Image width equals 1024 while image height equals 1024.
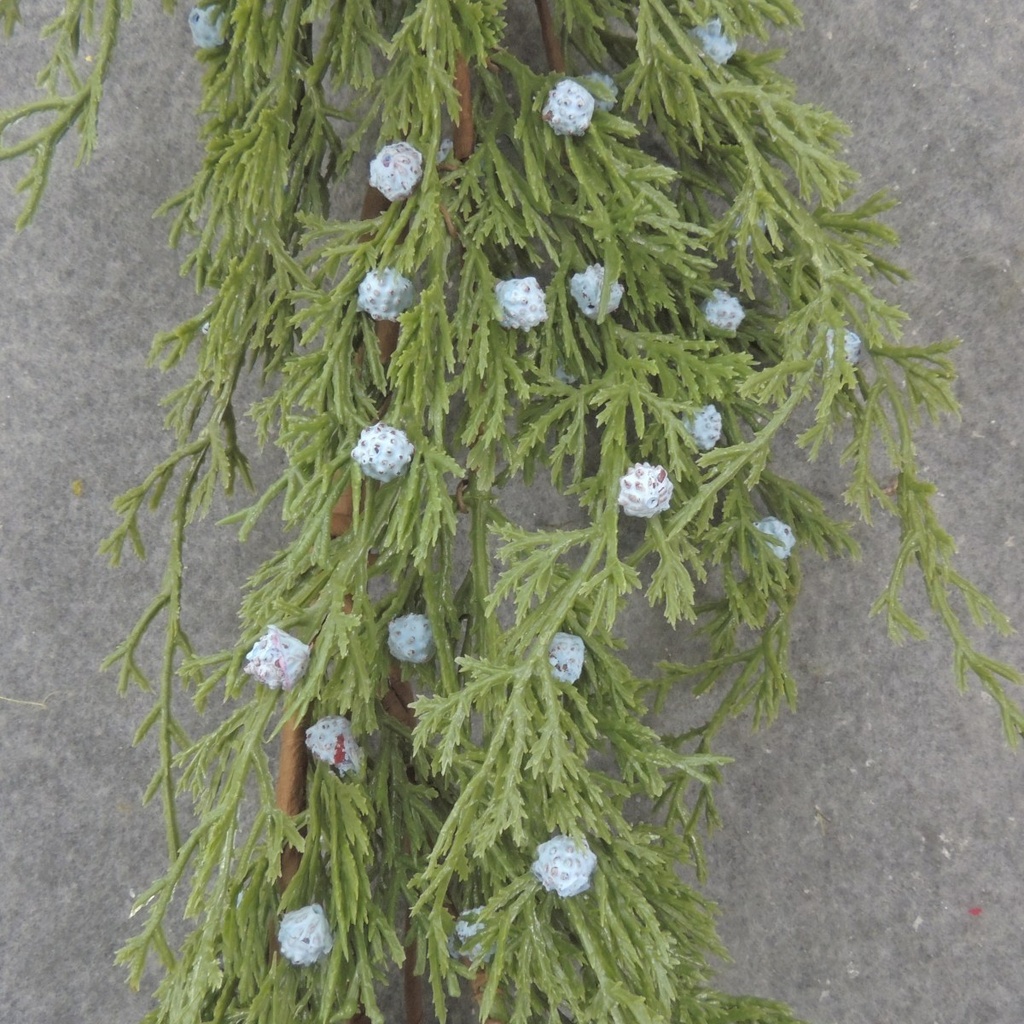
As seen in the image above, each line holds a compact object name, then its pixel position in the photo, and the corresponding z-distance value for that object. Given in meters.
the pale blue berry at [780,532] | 0.53
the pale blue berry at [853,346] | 0.51
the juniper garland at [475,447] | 0.49
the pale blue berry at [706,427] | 0.51
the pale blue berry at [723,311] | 0.52
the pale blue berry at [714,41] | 0.50
